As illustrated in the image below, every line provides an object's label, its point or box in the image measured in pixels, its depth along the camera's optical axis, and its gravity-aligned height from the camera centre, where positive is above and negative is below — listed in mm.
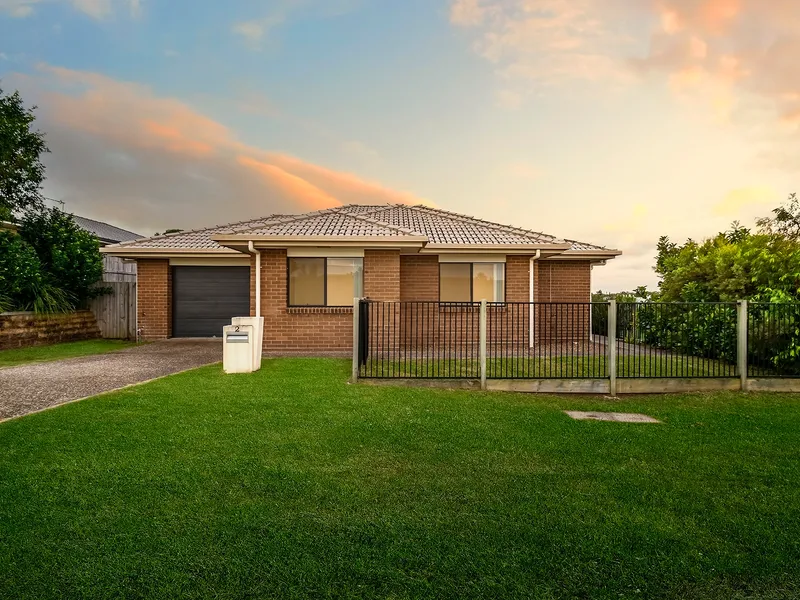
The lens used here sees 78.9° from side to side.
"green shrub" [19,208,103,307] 16406 +1790
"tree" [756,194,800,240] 22031 +4153
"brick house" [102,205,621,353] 13094 +1111
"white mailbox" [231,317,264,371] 9824 -538
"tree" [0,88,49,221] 17516 +5418
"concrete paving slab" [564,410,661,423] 6483 -1488
